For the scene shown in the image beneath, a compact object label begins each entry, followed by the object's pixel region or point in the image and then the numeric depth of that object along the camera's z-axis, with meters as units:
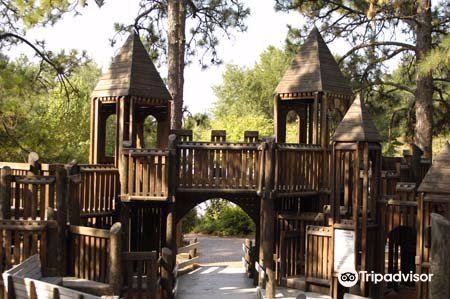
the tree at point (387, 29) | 21.09
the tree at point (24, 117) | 16.55
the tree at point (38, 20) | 17.89
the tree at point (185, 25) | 22.31
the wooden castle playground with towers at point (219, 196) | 11.34
